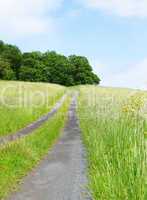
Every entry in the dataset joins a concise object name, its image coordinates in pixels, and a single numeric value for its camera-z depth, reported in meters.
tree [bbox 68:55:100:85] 58.96
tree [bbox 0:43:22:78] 56.76
